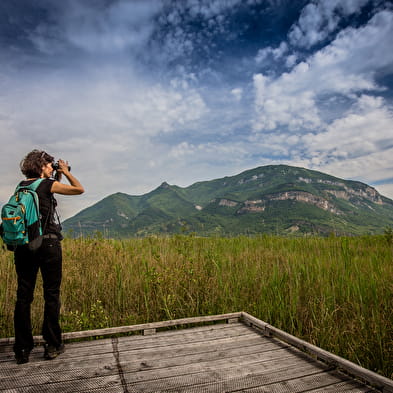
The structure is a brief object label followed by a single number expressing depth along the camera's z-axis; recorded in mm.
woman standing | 2760
